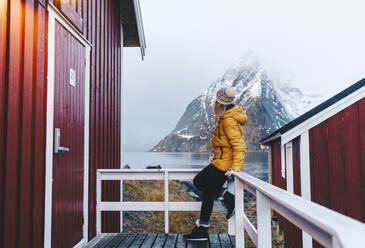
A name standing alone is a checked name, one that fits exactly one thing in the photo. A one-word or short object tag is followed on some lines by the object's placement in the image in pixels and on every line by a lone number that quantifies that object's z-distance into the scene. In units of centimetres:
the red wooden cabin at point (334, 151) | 574
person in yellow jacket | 339
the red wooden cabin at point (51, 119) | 237
